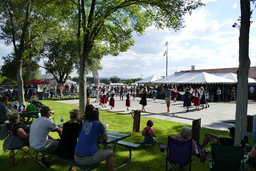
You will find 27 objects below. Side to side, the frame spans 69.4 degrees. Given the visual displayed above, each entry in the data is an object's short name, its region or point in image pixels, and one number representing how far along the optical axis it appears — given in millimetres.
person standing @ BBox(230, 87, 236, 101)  22969
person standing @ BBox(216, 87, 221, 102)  21597
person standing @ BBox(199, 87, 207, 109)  14447
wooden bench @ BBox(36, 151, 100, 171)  3190
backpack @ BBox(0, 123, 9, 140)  4387
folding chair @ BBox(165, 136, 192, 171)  3621
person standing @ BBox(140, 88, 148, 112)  12241
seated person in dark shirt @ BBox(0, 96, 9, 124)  5820
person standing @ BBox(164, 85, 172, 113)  12461
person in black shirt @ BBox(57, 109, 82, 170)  3514
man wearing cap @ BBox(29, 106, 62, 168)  3811
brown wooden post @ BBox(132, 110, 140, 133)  7045
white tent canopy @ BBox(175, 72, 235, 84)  20703
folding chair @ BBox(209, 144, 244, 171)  3217
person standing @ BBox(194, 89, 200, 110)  13931
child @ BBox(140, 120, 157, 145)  5478
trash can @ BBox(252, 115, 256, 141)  6510
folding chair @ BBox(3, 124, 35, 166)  4098
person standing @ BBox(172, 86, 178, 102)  20766
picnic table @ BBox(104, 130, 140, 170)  4308
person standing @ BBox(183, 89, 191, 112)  13109
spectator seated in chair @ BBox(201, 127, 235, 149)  4256
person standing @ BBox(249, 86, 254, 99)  24447
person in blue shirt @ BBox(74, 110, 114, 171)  3166
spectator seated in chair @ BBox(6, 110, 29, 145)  4066
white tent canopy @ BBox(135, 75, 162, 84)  28470
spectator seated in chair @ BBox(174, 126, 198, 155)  3739
